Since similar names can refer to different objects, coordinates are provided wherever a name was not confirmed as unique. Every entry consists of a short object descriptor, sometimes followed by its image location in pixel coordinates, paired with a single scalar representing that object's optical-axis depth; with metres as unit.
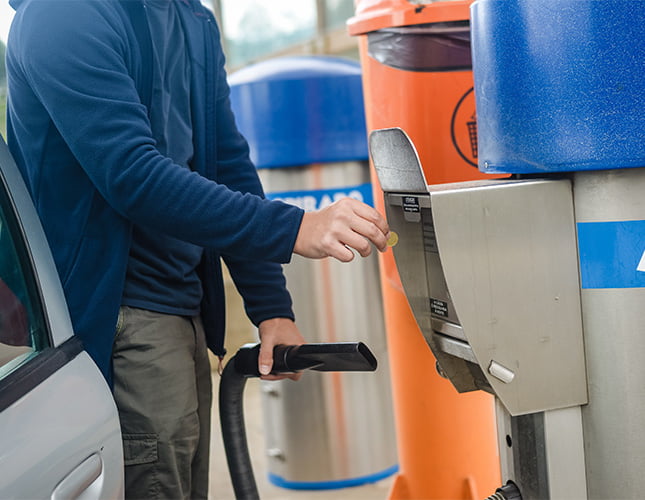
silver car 1.17
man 1.47
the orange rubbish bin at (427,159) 2.30
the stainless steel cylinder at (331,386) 3.43
